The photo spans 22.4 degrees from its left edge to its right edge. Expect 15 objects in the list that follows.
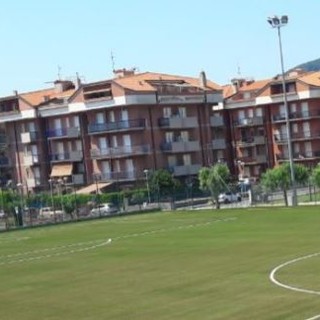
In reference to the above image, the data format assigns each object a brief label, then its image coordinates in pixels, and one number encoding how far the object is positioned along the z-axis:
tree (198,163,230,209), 64.75
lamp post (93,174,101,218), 78.40
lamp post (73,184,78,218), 73.24
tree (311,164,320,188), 60.81
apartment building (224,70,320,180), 92.38
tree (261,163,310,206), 62.59
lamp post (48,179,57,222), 70.50
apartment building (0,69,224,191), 87.12
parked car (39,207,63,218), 72.69
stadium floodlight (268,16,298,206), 57.72
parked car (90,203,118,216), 72.81
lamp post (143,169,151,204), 82.39
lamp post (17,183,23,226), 65.34
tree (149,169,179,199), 79.69
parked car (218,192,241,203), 71.56
